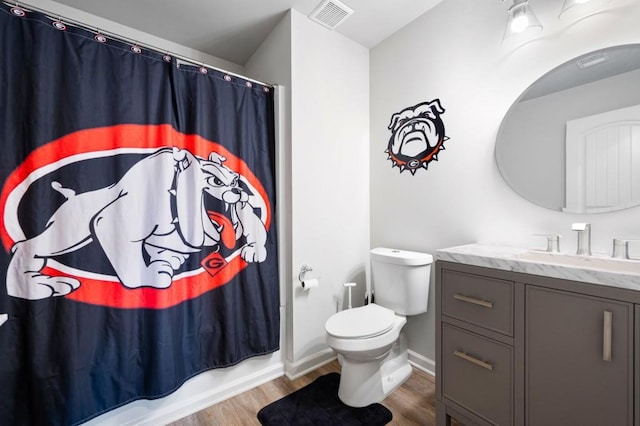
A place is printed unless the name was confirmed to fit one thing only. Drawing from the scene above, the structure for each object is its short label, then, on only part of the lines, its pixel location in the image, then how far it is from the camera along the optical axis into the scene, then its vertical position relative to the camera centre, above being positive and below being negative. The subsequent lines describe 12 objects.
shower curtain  1.14 -0.07
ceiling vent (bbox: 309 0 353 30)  1.79 +1.38
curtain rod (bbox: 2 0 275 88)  1.13 +0.89
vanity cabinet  0.87 -0.56
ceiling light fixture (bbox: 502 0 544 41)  1.33 +0.94
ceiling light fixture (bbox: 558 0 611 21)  1.19 +0.92
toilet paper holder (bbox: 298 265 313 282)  1.89 -0.46
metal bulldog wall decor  1.83 +0.52
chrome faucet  1.21 -0.16
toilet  1.48 -0.70
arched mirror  1.16 +0.34
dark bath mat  1.45 -1.17
